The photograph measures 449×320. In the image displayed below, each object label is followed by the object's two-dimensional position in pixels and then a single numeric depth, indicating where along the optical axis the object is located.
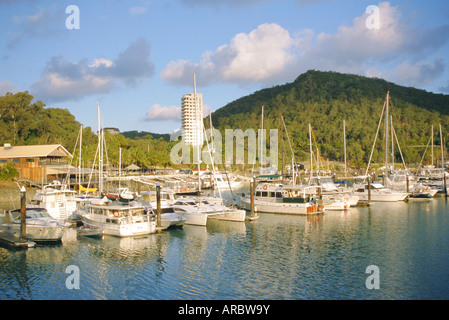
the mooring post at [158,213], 34.06
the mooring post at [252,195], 40.81
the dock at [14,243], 27.95
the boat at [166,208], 35.34
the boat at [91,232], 32.19
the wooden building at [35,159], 66.56
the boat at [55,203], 38.50
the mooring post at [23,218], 27.81
